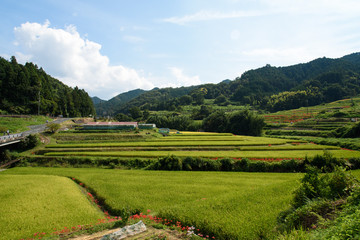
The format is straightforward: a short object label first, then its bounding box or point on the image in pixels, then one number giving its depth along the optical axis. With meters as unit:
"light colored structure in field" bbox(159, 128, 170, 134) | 61.79
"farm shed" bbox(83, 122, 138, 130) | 57.09
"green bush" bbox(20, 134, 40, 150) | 35.16
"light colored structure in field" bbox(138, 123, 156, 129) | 68.12
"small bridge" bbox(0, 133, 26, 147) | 31.74
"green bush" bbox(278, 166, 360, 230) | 8.77
